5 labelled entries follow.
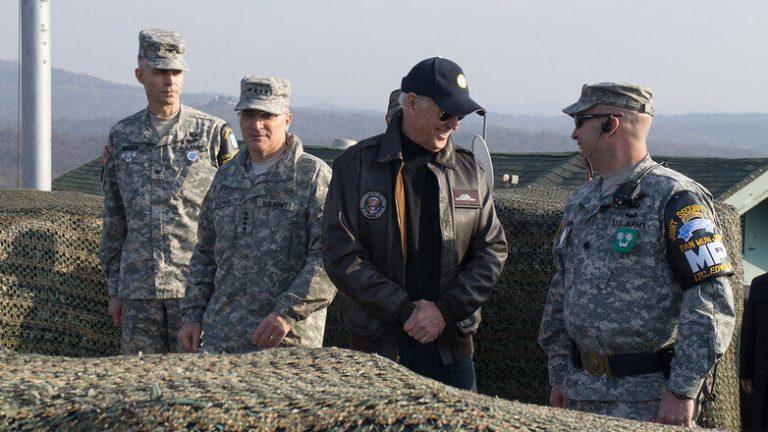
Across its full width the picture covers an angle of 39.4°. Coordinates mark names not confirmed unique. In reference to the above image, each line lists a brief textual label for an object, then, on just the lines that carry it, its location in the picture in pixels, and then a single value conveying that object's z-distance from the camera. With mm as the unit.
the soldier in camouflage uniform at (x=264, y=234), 4613
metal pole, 10648
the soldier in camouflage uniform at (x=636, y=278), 3666
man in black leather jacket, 4125
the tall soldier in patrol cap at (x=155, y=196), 5570
